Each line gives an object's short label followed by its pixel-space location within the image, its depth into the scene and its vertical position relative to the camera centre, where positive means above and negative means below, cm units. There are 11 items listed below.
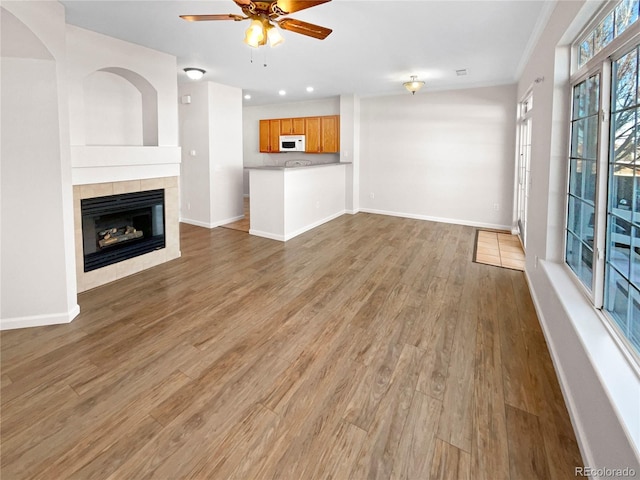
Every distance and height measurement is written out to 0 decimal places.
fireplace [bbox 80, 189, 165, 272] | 376 -38
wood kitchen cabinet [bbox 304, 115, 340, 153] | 786 +142
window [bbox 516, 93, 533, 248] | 512 +66
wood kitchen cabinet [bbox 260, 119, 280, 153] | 863 +150
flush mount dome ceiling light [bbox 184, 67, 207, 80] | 510 +180
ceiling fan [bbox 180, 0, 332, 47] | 234 +128
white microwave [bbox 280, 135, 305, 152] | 825 +125
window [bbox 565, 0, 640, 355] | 166 +17
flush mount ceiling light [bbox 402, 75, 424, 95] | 562 +180
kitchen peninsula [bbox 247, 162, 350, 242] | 569 -8
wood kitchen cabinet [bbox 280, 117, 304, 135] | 824 +167
